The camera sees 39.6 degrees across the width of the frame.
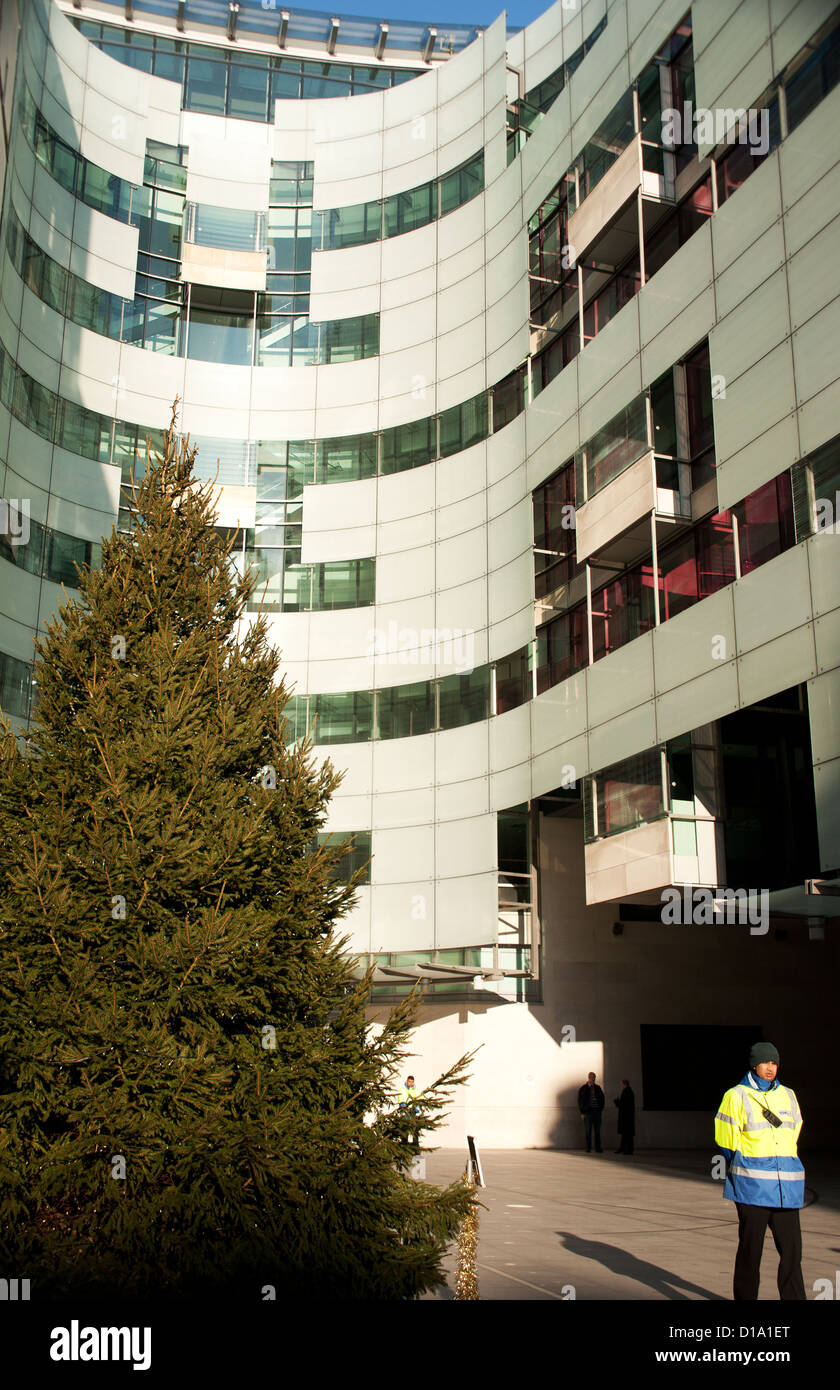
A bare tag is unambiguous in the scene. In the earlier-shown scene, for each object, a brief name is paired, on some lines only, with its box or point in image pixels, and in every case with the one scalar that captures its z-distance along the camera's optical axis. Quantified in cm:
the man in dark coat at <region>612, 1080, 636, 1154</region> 2714
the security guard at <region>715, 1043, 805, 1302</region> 827
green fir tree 771
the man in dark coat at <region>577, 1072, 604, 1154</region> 2733
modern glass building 2138
